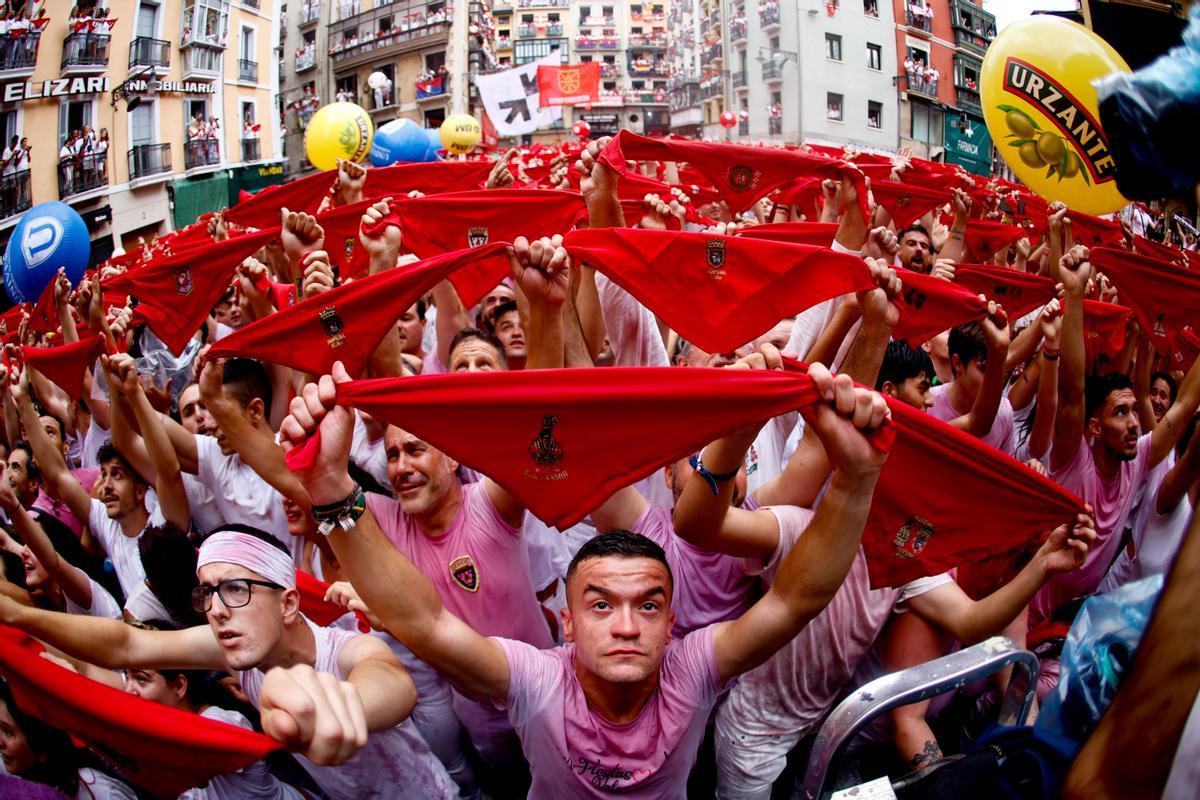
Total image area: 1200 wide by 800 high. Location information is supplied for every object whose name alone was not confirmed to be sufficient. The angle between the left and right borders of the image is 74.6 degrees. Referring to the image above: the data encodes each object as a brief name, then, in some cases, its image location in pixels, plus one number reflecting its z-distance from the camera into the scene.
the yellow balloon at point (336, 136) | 10.16
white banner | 10.87
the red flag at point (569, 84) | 11.55
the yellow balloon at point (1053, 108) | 4.85
